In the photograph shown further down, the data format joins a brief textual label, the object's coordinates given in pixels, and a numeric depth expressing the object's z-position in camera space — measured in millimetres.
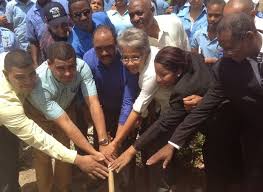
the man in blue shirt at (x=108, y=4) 3916
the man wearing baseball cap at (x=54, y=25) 2803
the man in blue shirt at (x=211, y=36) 2686
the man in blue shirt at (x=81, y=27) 2721
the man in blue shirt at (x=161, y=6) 3941
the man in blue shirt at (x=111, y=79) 2445
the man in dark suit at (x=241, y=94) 1910
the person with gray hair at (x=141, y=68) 2249
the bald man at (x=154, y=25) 2515
